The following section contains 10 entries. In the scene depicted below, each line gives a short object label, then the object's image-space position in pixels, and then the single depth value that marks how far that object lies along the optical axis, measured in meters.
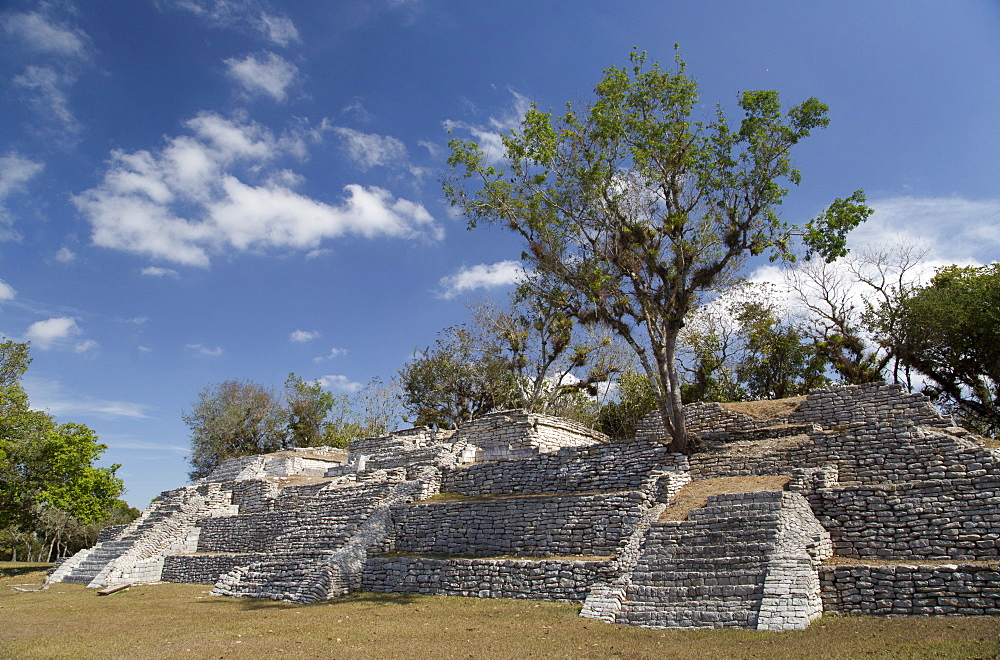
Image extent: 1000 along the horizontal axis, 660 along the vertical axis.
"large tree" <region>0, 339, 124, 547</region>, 26.70
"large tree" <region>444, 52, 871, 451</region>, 16.34
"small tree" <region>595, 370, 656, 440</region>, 29.72
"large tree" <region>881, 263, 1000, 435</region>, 22.39
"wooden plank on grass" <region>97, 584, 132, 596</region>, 17.62
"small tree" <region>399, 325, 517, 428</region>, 34.78
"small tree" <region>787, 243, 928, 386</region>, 25.70
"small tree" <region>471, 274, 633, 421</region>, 29.88
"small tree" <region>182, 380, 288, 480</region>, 41.53
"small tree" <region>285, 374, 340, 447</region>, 42.34
